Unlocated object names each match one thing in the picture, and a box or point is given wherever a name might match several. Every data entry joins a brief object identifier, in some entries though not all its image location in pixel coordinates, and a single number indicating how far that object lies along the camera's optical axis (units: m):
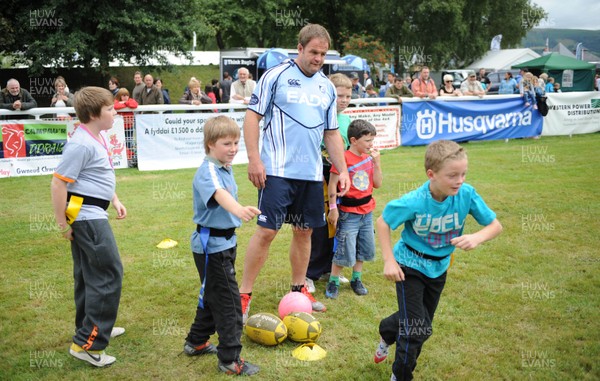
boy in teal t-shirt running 3.49
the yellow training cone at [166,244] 6.96
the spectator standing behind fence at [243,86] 14.85
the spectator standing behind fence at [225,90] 21.44
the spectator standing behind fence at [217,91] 21.02
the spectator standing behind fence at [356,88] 17.87
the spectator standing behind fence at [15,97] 11.81
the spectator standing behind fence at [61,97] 13.16
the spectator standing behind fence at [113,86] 15.91
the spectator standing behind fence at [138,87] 14.48
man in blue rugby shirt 4.63
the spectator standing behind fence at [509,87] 19.64
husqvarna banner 15.87
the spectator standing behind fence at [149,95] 14.38
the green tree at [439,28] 42.75
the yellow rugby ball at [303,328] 4.43
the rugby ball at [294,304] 4.77
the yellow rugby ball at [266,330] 4.43
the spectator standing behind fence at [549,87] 23.54
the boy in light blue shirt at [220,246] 3.86
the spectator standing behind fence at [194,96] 14.28
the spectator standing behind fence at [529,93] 17.52
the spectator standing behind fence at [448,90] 17.14
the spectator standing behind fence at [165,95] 17.99
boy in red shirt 5.31
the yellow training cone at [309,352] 4.25
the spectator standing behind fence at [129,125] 12.36
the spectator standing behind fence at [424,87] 16.03
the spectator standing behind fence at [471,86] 17.73
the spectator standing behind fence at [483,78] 28.24
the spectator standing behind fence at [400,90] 16.33
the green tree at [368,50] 40.56
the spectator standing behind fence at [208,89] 20.94
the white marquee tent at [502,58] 43.74
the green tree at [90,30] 23.02
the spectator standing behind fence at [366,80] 25.11
